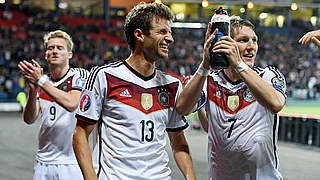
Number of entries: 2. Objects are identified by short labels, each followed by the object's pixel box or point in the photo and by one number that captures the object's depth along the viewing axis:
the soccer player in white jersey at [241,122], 7.62
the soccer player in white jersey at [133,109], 6.47
